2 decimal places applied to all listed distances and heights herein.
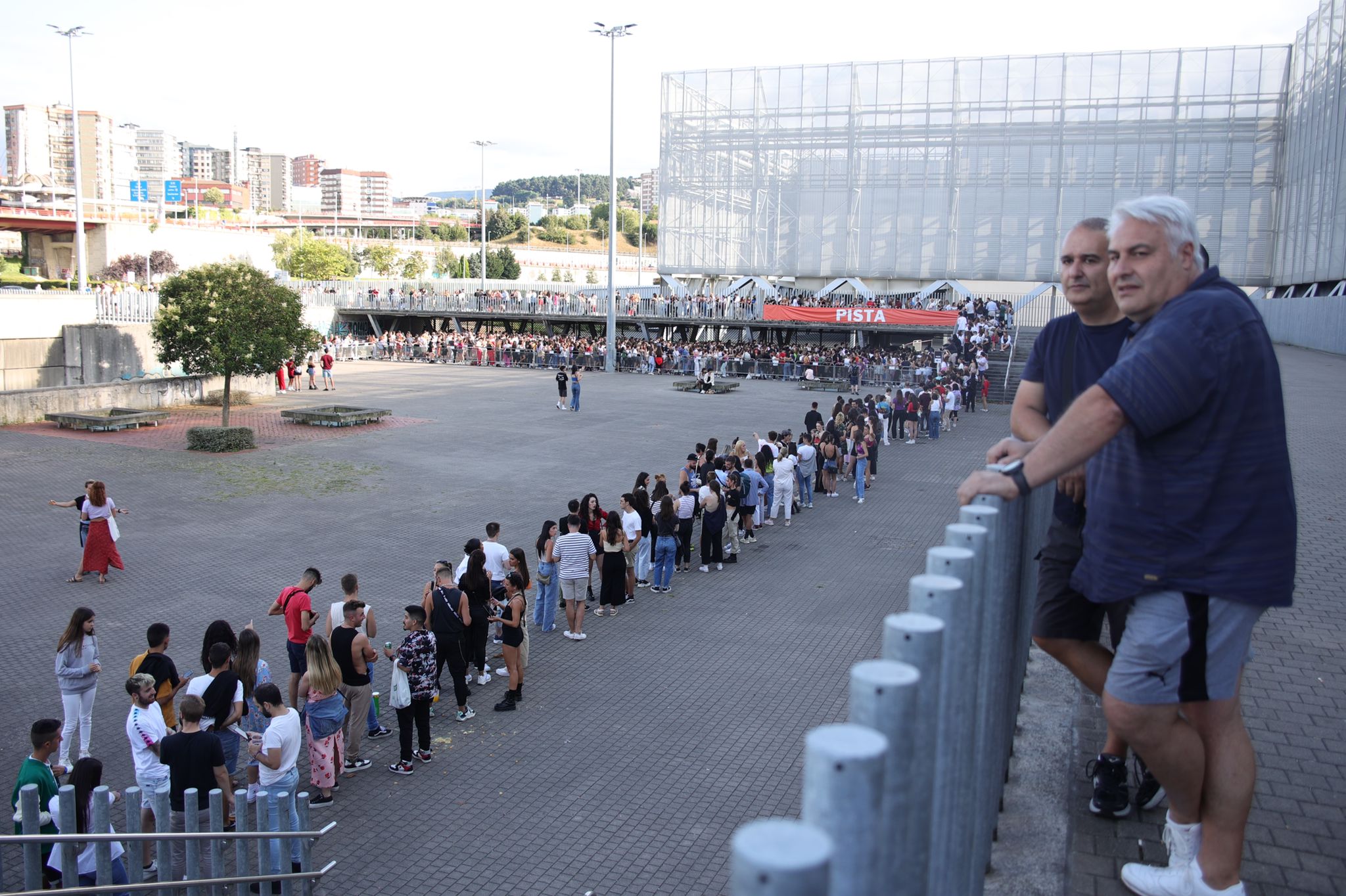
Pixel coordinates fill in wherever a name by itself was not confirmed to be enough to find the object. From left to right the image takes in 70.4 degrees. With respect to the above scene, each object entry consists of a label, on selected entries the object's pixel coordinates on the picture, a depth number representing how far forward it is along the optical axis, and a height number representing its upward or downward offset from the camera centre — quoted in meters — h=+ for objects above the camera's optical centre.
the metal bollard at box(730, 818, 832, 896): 1.25 -0.68
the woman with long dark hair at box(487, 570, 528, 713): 9.29 -2.85
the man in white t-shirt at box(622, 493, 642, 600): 12.62 -2.53
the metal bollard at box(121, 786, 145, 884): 5.36 -2.88
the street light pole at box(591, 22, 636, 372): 40.91 +5.57
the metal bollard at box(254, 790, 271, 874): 5.62 -3.00
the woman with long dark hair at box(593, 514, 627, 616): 11.86 -2.83
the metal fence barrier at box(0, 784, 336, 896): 5.21 -2.92
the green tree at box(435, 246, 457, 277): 106.56 +8.35
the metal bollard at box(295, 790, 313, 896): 5.86 -3.19
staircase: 36.12 -0.72
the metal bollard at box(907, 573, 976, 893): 1.88 -0.81
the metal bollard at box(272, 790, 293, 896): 5.67 -2.93
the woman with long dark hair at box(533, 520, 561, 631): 11.54 -3.08
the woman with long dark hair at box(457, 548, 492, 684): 9.70 -2.70
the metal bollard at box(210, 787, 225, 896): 5.41 -2.91
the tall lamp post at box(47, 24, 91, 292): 33.66 +4.62
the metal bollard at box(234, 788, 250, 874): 5.56 -2.93
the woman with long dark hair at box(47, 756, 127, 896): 5.72 -3.12
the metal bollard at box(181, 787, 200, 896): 5.45 -2.94
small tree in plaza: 24.53 +0.26
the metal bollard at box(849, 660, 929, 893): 1.55 -0.62
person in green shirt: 6.02 -2.79
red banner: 42.31 +1.41
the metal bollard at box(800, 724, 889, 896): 1.40 -0.65
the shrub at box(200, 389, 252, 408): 31.16 -2.18
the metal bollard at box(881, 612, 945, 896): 1.68 -0.66
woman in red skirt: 12.55 -2.72
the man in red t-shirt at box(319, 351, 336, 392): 34.48 -1.22
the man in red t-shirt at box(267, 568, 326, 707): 8.91 -2.67
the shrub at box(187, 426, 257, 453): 22.80 -2.57
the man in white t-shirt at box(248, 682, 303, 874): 6.79 -2.94
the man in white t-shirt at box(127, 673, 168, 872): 6.62 -2.87
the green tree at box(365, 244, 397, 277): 91.56 +7.43
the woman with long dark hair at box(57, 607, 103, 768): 7.85 -2.81
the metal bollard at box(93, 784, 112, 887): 5.29 -2.79
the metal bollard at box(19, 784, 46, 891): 5.33 -2.87
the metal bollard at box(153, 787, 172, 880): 5.35 -2.84
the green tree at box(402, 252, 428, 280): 90.44 +6.58
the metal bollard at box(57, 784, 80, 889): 5.24 -2.82
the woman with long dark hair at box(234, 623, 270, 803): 7.71 -2.71
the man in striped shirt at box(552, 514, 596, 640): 11.00 -2.62
